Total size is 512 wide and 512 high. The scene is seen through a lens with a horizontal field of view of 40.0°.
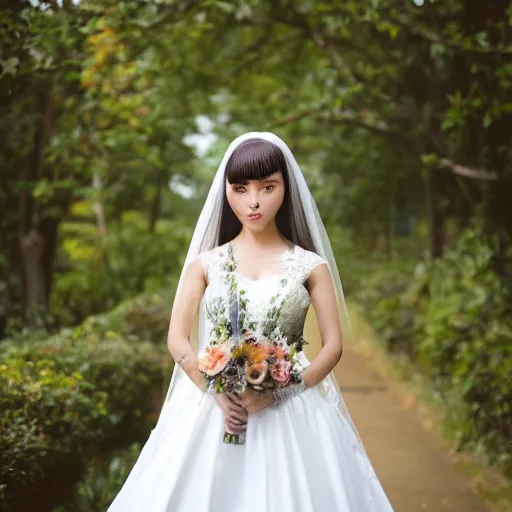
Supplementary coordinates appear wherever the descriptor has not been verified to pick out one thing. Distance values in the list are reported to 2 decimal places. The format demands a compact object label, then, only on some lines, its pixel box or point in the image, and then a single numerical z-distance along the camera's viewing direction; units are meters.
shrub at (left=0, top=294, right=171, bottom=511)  4.08
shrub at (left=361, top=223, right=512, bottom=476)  5.54
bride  2.75
